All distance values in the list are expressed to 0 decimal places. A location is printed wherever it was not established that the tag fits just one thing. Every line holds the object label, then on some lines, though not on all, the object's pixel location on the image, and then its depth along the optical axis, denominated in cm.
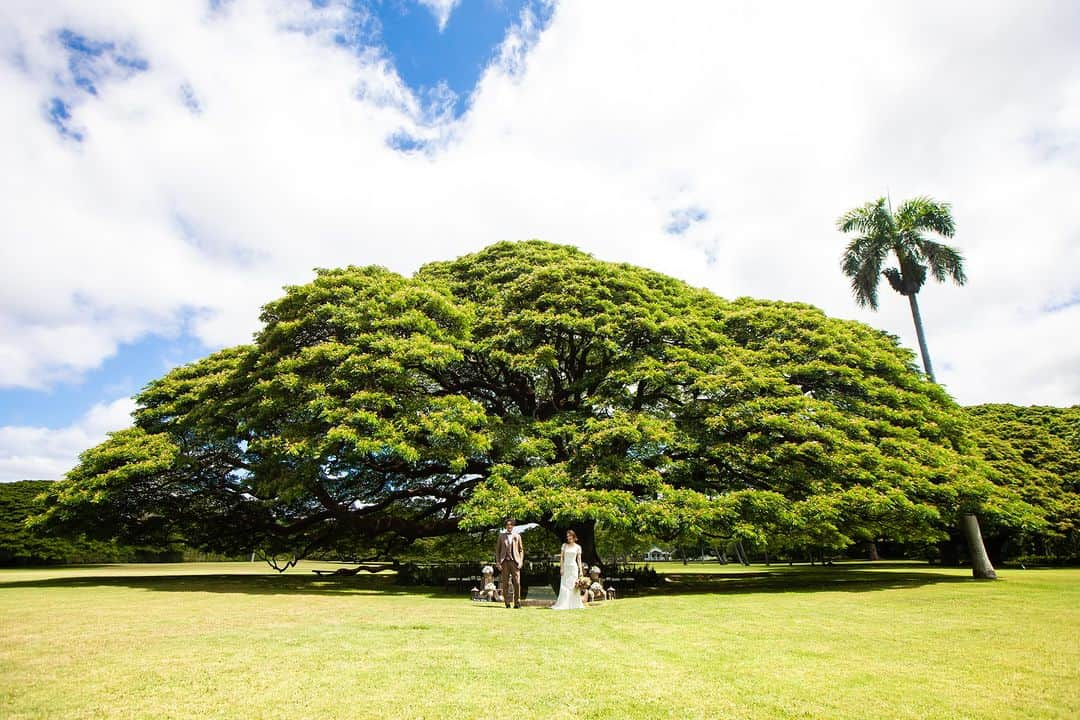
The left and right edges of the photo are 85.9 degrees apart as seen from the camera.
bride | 1301
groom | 1302
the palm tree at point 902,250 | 2305
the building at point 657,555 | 8512
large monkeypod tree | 1574
